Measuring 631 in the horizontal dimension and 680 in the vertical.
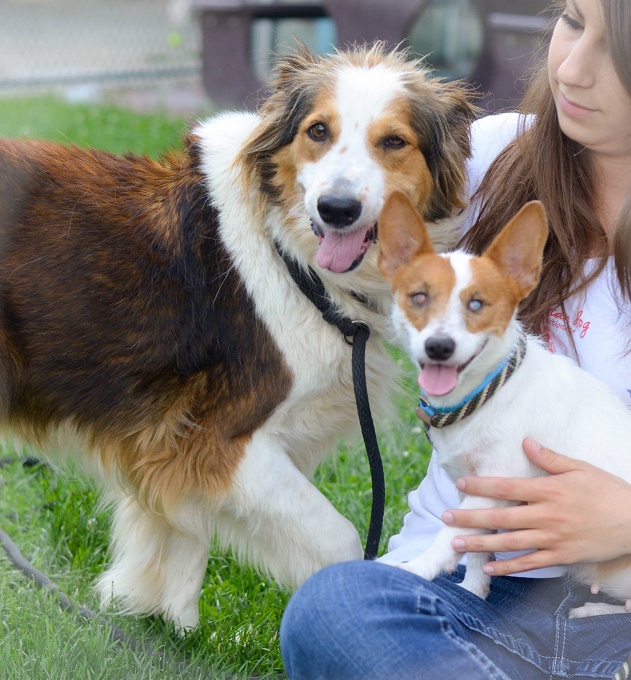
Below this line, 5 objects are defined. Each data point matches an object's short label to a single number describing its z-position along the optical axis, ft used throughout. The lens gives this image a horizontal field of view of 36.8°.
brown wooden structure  23.52
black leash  8.52
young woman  6.45
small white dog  6.04
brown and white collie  8.71
